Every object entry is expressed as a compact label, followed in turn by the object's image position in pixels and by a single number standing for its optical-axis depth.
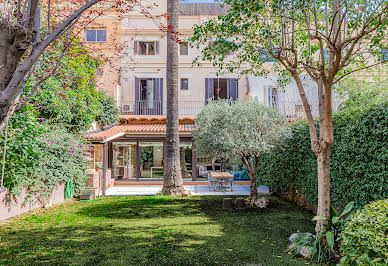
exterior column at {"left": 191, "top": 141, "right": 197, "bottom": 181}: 15.70
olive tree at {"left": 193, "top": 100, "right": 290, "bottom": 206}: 8.73
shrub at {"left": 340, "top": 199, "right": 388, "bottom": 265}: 3.20
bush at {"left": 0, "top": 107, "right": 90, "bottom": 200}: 7.18
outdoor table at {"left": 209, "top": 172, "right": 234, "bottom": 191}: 12.40
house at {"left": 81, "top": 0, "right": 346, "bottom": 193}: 16.45
